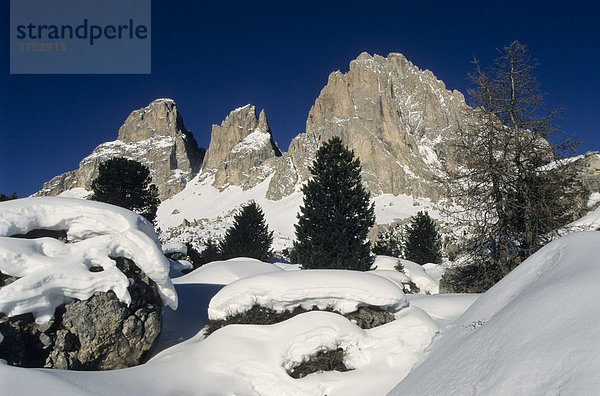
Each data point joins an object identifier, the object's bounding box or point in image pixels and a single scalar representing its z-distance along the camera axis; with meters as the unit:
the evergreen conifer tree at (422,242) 36.09
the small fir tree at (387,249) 42.84
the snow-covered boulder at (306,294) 7.39
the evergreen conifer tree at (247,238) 31.17
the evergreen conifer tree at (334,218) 19.94
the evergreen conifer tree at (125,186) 26.31
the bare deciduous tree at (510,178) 9.89
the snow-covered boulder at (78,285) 5.91
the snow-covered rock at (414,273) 14.70
